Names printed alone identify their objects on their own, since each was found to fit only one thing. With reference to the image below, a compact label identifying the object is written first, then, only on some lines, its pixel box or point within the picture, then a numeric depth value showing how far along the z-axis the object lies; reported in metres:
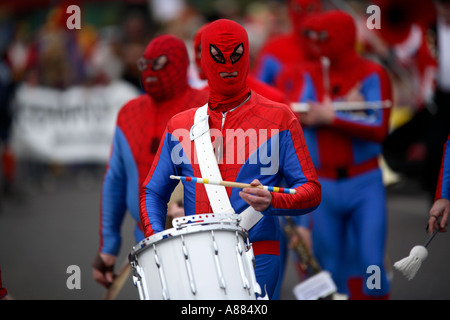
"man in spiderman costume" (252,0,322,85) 15.99
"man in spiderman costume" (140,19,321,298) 7.77
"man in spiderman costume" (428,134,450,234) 8.15
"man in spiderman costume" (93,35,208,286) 9.73
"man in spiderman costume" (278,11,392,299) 11.69
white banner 30.05
